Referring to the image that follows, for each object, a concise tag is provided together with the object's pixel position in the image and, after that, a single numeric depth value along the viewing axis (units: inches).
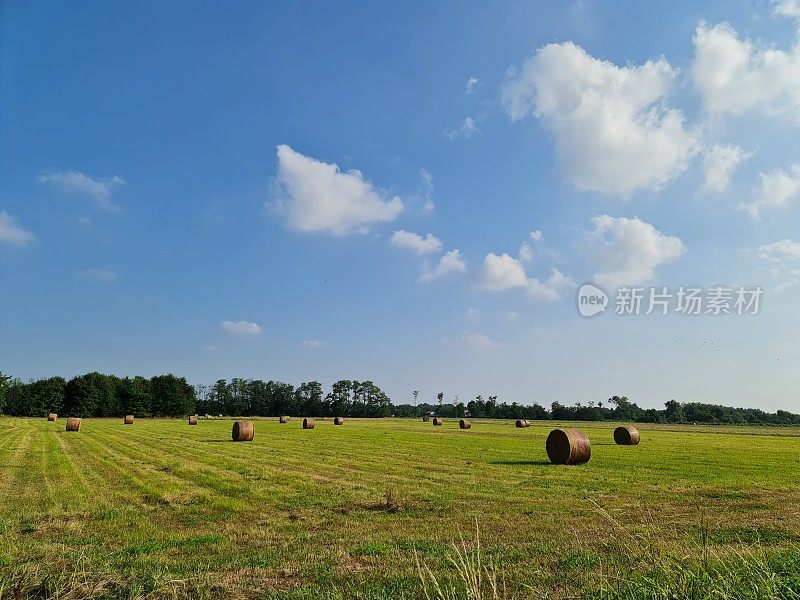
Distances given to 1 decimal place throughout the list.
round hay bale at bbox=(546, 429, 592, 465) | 1051.9
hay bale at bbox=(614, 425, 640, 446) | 1684.3
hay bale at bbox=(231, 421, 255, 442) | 1708.9
